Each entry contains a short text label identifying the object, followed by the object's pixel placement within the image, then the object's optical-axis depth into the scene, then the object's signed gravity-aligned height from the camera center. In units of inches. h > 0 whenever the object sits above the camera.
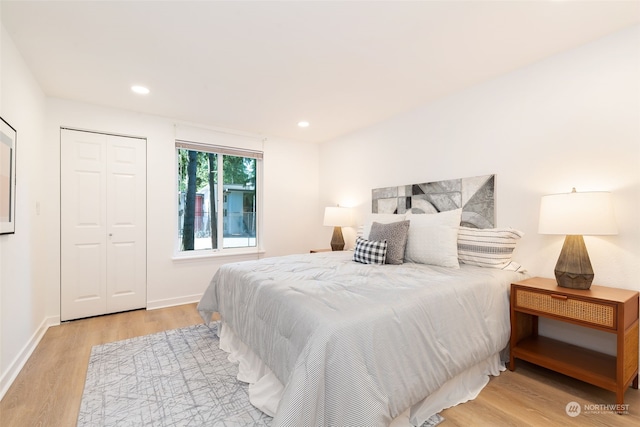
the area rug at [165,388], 62.7 -44.5
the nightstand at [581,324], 65.1 -27.1
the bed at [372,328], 48.4 -24.4
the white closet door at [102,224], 121.6 -5.0
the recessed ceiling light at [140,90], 108.1 +46.4
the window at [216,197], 153.4 +8.8
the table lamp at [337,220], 156.8 -3.9
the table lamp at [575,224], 70.0 -2.7
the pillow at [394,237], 101.8 -8.9
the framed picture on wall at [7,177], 72.6 +9.1
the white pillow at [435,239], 95.3 -9.0
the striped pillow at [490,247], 90.0 -10.9
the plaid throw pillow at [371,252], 101.7 -14.0
